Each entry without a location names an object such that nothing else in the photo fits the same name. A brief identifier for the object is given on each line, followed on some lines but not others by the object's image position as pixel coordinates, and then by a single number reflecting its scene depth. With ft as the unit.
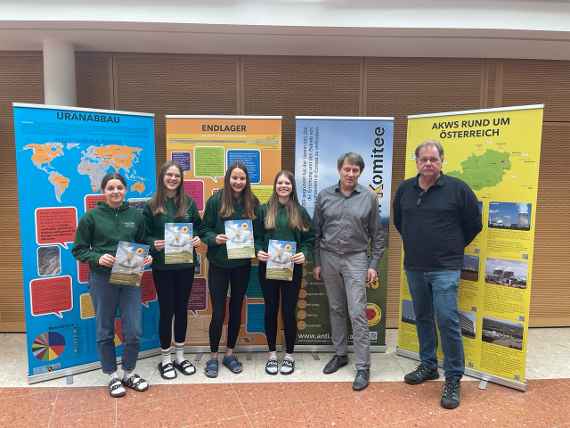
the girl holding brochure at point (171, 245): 9.69
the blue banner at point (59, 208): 9.77
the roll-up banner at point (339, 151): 11.54
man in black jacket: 9.19
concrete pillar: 12.41
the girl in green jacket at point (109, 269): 8.98
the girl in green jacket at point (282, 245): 10.02
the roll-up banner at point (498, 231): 9.53
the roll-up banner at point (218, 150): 11.39
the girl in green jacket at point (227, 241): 9.96
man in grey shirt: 10.04
